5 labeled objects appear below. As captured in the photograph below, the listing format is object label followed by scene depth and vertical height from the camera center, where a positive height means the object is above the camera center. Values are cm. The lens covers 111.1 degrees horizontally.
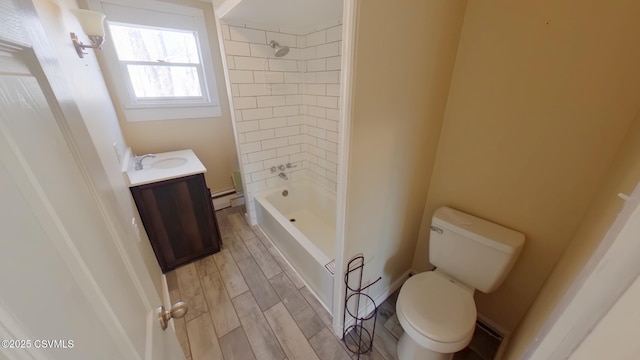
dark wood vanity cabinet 167 -102
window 200 +24
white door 24 -20
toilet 106 -107
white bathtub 162 -130
